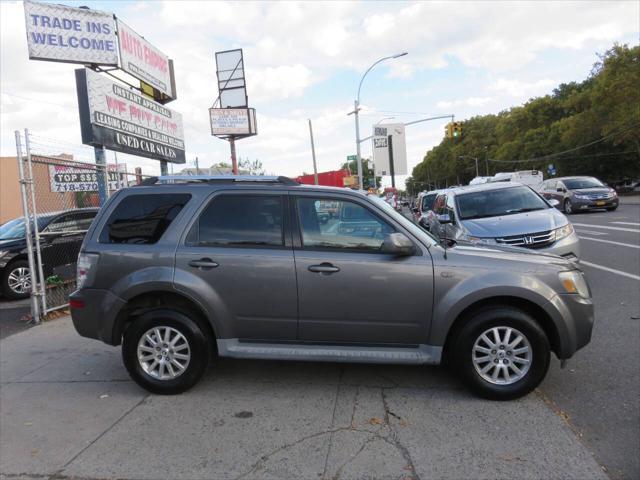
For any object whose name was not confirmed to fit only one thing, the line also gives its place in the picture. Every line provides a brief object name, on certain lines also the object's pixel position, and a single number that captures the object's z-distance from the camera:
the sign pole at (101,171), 8.70
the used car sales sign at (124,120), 9.21
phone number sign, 12.28
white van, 33.78
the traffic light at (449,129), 31.41
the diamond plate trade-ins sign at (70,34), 9.55
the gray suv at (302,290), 3.91
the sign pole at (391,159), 33.04
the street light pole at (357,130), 32.92
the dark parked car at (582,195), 21.77
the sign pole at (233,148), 25.09
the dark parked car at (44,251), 8.79
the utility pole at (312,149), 42.04
